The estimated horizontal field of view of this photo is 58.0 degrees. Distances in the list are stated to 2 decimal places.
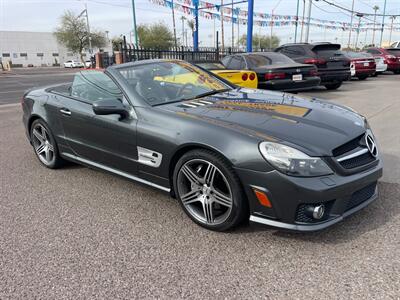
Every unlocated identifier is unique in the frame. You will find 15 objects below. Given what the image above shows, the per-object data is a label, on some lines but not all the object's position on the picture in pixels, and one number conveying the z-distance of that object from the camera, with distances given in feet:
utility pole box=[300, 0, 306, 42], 121.50
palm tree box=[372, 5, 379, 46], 218.93
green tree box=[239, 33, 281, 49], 297.12
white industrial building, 259.19
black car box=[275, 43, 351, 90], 39.06
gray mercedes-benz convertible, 8.36
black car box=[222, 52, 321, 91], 30.25
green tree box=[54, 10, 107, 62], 203.82
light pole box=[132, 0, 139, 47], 95.68
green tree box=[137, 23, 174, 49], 214.07
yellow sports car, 27.27
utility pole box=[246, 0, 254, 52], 54.65
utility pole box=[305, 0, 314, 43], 88.39
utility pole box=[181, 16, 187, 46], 210.42
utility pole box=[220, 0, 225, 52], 93.02
